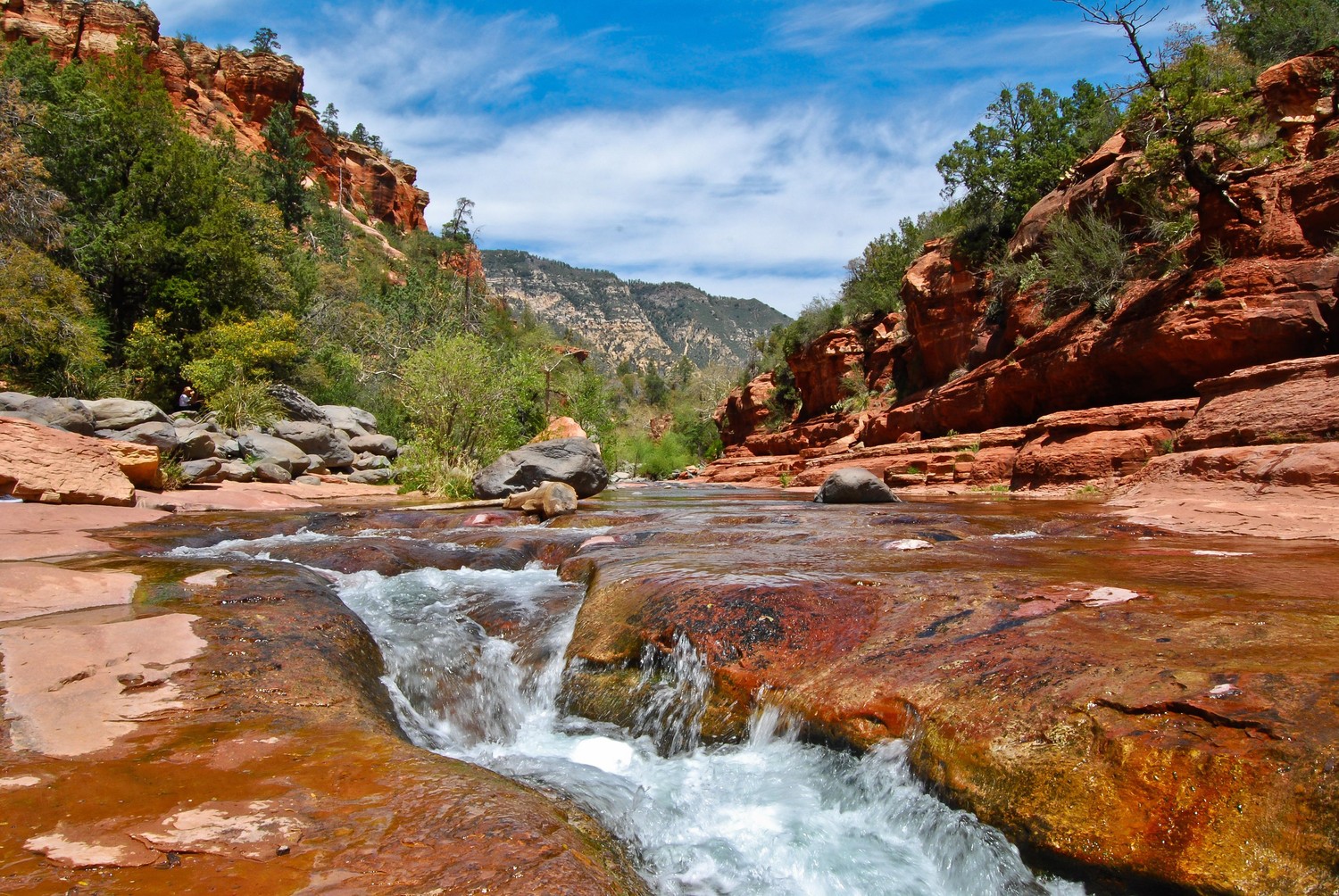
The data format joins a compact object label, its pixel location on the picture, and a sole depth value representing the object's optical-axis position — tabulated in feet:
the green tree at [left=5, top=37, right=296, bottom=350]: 62.13
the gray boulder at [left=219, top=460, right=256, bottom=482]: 43.37
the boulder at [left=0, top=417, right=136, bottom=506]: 26.53
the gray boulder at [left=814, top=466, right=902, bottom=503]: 38.55
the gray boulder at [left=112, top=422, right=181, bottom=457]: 37.60
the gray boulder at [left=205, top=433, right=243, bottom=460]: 46.29
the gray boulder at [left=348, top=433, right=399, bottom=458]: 62.18
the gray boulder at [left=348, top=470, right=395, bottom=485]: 54.24
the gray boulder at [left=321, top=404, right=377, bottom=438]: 65.00
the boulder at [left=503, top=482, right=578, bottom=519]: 34.17
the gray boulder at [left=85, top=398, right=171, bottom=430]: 38.37
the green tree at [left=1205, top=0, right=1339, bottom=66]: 53.26
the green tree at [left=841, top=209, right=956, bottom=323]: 94.43
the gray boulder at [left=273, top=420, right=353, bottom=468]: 53.67
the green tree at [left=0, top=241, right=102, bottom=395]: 45.60
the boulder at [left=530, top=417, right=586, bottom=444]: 67.60
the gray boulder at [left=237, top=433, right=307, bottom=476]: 48.19
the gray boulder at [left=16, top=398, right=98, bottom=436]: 34.14
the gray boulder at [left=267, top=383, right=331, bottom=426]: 61.36
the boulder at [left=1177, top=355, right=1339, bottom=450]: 26.18
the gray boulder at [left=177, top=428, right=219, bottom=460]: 40.45
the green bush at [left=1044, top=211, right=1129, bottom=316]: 46.68
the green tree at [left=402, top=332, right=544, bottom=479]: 47.16
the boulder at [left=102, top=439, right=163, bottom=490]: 32.32
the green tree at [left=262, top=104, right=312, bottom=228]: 142.41
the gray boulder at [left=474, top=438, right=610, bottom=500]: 40.37
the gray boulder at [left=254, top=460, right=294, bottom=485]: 45.78
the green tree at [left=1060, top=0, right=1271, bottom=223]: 38.22
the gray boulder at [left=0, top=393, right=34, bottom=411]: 33.42
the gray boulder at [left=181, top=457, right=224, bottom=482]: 38.64
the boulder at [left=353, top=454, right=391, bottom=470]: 59.07
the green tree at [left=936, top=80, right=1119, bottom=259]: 67.77
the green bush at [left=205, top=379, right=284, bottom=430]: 54.24
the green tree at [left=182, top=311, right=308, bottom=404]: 55.83
